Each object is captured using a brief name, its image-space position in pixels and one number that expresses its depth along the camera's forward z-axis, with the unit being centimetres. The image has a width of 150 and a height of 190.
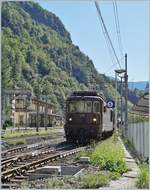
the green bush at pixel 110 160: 1201
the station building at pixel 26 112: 8012
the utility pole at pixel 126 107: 3039
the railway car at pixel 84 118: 2569
